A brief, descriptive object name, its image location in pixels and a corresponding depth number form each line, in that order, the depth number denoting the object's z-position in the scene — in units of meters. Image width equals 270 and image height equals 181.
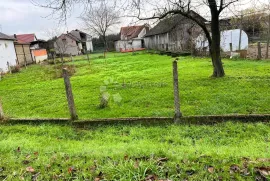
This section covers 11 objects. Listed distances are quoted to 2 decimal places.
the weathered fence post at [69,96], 5.41
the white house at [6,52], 24.06
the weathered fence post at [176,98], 5.10
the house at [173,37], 11.72
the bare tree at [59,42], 45.31
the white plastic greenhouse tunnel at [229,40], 20.22
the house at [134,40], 51.87
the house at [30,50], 31.94
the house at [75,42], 48.88
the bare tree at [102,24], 55.69
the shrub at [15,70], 21.98
